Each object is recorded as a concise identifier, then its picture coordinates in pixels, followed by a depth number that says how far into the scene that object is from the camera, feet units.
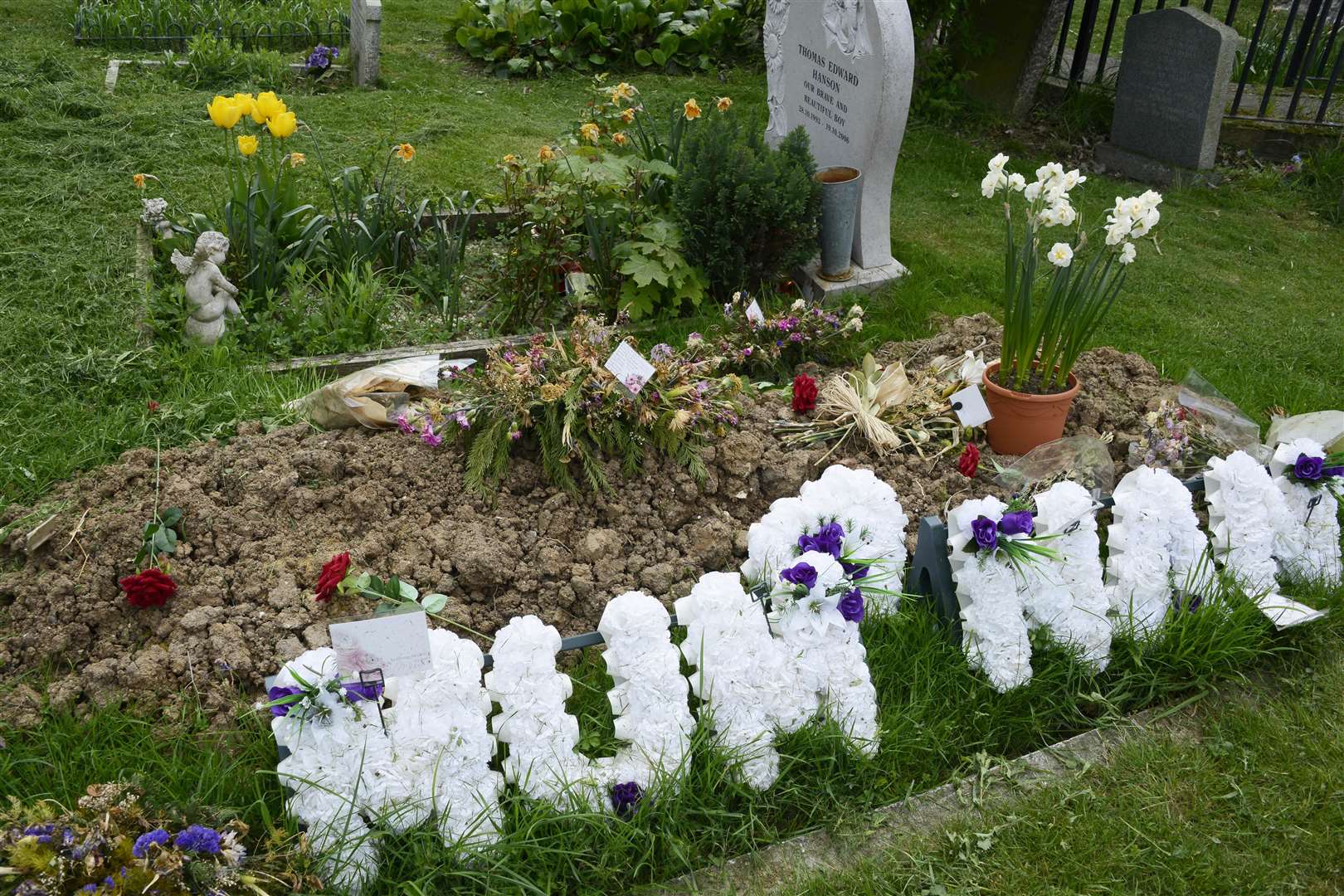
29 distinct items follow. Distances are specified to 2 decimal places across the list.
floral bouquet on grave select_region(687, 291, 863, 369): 14.44
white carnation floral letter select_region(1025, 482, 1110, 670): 9.88
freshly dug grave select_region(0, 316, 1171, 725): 9.68
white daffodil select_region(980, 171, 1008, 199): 11.72
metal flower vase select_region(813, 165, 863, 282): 16.70
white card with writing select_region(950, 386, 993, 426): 12.64
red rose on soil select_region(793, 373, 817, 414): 13.16
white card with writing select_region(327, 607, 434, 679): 7.64
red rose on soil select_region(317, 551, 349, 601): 9.48
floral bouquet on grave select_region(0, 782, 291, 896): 6.79
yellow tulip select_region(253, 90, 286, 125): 15.14
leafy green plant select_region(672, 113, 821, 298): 15.81
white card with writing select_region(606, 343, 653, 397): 11.39
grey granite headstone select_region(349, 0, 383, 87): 26.76
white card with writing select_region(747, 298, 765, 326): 14.48
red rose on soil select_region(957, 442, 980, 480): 12.39
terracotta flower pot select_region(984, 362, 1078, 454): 12.67
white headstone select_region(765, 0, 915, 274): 15.98
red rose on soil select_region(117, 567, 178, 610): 9.72
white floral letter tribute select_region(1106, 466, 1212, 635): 10.32
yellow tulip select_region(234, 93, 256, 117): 14.97
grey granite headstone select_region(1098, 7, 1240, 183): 22.56
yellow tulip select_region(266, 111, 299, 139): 15.38
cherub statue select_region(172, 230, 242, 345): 14.21
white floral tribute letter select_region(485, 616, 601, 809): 8.26
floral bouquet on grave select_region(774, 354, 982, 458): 12.77
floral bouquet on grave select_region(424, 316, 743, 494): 11.33
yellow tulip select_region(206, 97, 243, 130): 14.98
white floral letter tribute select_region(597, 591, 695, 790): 8.47
